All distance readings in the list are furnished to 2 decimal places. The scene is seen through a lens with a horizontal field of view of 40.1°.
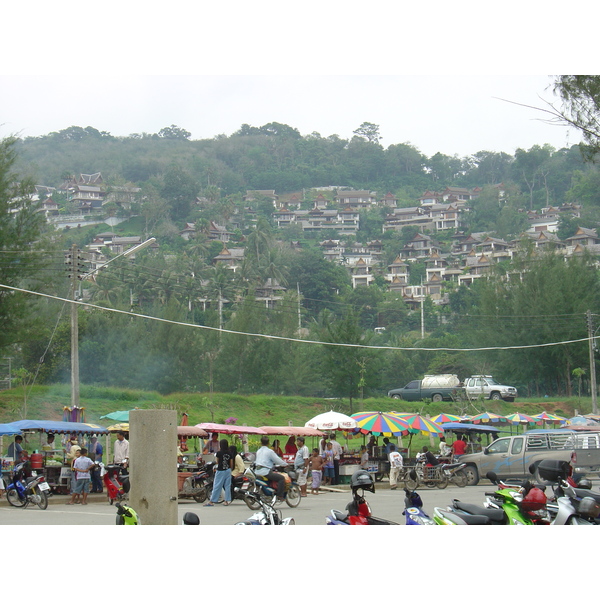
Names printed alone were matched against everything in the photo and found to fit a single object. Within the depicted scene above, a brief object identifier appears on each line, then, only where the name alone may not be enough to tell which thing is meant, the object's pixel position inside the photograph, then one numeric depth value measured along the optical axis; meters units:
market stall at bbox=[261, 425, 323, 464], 22.95
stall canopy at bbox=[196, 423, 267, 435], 22.91
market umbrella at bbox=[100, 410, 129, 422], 24.42
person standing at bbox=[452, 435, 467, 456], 26.20
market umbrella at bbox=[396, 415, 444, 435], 24.22
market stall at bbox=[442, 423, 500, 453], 27.09
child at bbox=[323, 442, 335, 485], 22.83
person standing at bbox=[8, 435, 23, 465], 19.48
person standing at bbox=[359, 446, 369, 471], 23.56
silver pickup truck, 22.28
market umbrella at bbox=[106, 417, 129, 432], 22.50
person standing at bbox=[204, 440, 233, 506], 16.12
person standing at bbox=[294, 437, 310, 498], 19.58
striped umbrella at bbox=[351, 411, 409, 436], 23.47
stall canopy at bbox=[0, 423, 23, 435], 18.64
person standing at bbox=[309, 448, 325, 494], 20.94
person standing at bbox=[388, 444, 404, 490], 22.22
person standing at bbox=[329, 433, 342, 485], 23.19
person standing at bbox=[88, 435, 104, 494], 20.09
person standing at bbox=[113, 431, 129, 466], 19.09
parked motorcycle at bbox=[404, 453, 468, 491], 22.62
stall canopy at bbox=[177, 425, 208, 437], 22.30
